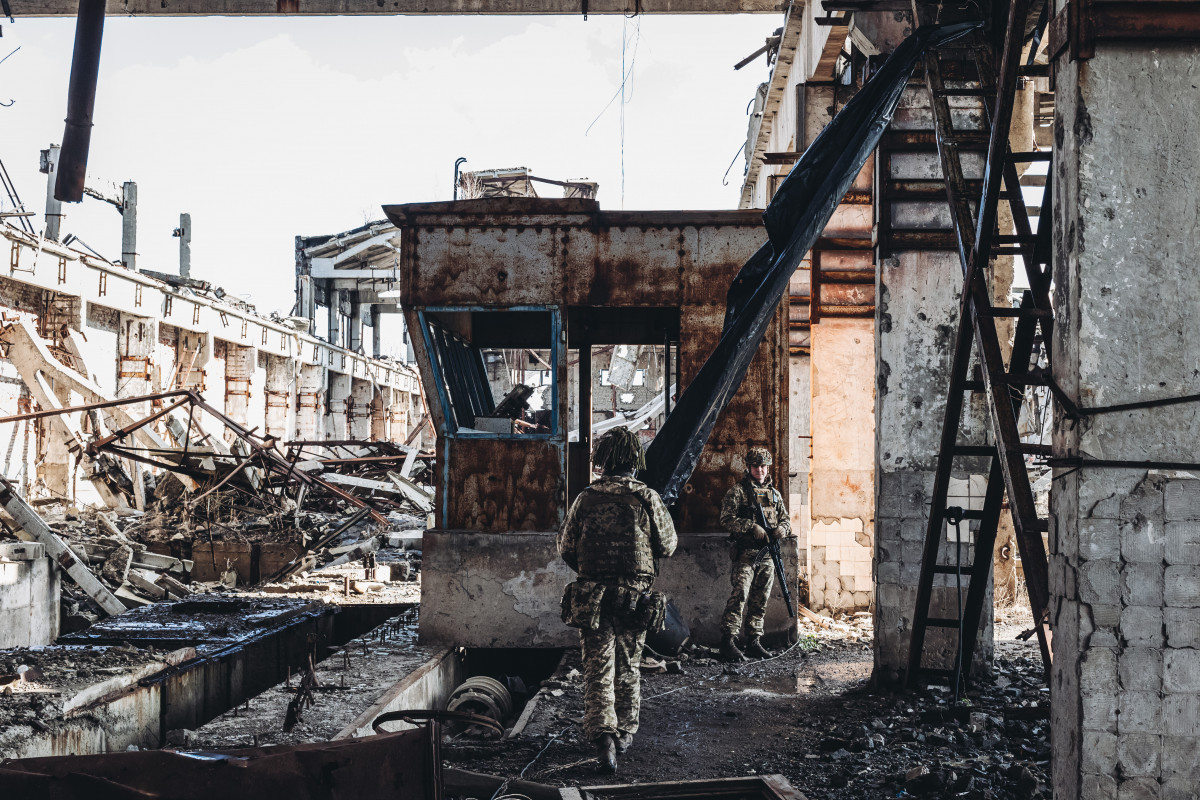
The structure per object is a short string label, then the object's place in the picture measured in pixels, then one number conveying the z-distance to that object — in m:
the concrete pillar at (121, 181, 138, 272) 31.61
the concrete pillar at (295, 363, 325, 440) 33.69
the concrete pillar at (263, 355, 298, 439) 31.58
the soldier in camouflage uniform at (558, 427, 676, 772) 5.34
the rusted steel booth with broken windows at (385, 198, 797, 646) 7.66
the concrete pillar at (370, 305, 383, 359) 48.41
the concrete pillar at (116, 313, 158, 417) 22.55
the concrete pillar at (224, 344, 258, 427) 28.38
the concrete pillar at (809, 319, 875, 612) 11.12
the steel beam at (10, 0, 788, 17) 11.05
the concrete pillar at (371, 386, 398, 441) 41.03
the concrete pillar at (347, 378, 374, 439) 39.16
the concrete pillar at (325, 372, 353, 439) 36.56
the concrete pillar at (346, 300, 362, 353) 45.31
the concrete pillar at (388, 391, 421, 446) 44.75
